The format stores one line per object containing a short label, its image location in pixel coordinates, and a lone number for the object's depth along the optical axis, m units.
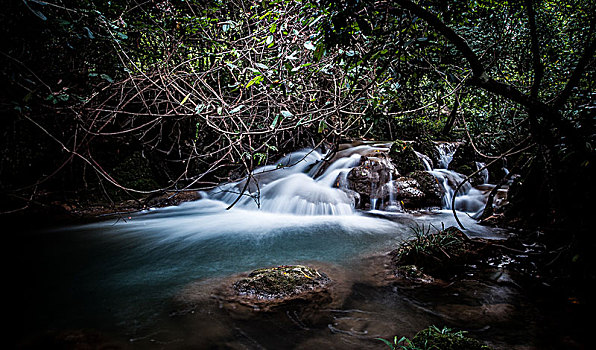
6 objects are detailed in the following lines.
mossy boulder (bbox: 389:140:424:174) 7.98
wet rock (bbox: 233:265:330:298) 2.93
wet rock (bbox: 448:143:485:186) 8.47
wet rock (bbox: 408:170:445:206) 7.06
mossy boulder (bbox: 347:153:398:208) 7.36
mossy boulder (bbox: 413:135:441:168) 9.07
